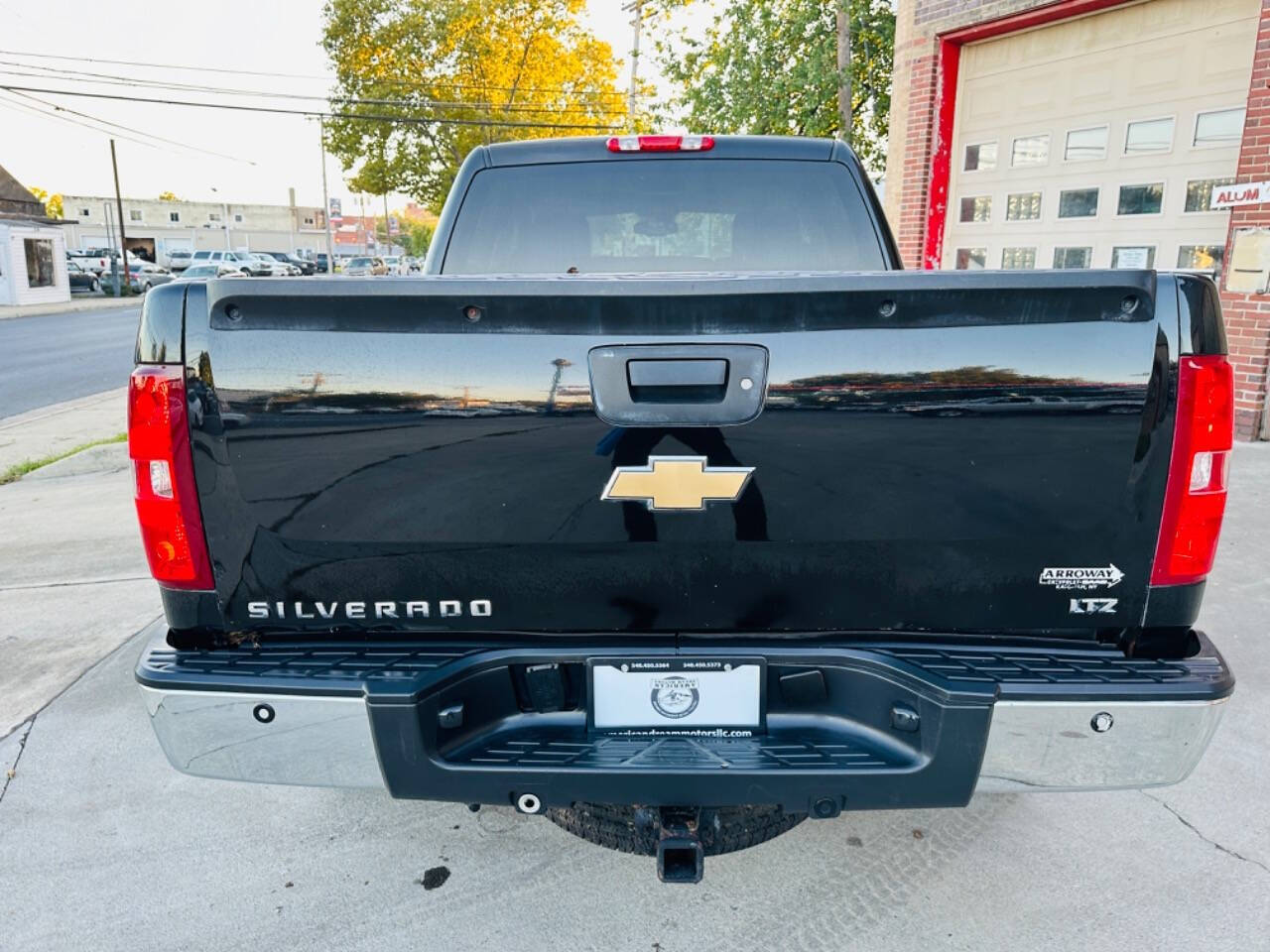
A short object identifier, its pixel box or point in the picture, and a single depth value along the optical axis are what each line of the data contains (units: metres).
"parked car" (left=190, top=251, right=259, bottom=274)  46.67
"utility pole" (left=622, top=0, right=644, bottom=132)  23.68
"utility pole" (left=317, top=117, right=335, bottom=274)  30.61
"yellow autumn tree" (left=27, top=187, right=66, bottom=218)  83.56
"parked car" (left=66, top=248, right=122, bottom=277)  47.88
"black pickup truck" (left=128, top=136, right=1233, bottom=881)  1.74
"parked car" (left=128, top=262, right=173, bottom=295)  42.45
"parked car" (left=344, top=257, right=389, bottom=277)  49.00
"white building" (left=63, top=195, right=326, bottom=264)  84.19
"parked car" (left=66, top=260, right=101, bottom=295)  40.56
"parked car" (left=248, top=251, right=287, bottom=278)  42.34
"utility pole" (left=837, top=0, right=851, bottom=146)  10.42
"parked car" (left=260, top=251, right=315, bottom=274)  53.28
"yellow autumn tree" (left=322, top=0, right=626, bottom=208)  27.14
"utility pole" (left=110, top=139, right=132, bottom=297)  39.71
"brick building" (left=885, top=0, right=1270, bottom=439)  7.05
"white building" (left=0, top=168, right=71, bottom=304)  31.78
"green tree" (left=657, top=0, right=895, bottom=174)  11.05
